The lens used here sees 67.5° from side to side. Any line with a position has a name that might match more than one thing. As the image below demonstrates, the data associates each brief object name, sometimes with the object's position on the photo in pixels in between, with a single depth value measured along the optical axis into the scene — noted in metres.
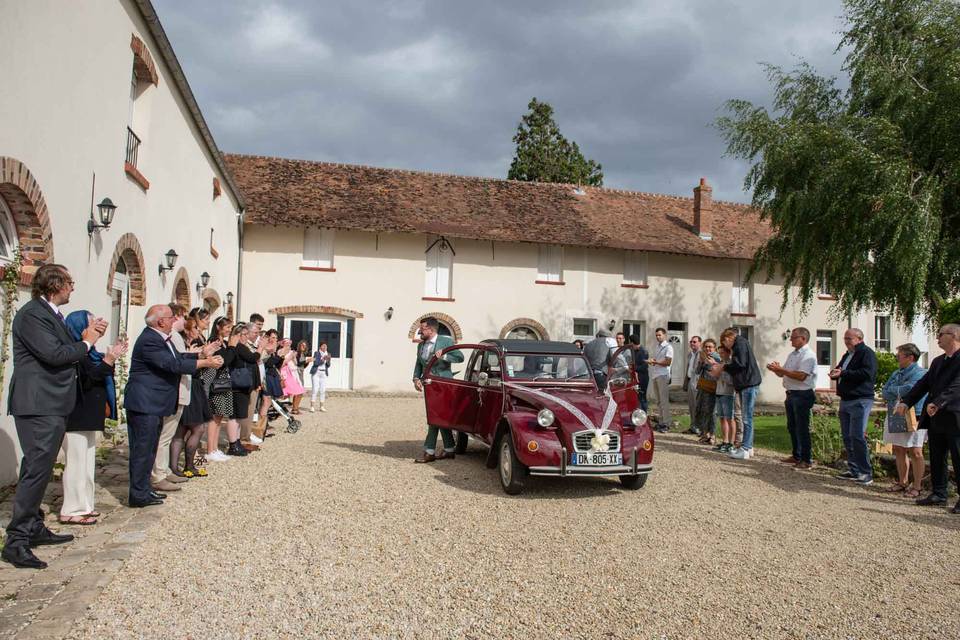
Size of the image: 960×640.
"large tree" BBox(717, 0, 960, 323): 11.60
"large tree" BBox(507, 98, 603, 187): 39.34
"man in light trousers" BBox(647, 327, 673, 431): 13.10
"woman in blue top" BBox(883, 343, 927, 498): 7.69
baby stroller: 11.84
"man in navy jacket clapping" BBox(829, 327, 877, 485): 8.36
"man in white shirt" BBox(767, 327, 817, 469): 9.19
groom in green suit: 9.16
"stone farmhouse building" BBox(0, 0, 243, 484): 6.81
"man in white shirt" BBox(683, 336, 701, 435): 12.83
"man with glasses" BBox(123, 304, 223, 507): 6.14
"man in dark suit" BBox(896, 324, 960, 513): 6.84
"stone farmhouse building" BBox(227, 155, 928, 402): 22.59
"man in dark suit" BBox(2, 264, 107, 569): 4.72
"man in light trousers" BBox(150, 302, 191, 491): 6.90
